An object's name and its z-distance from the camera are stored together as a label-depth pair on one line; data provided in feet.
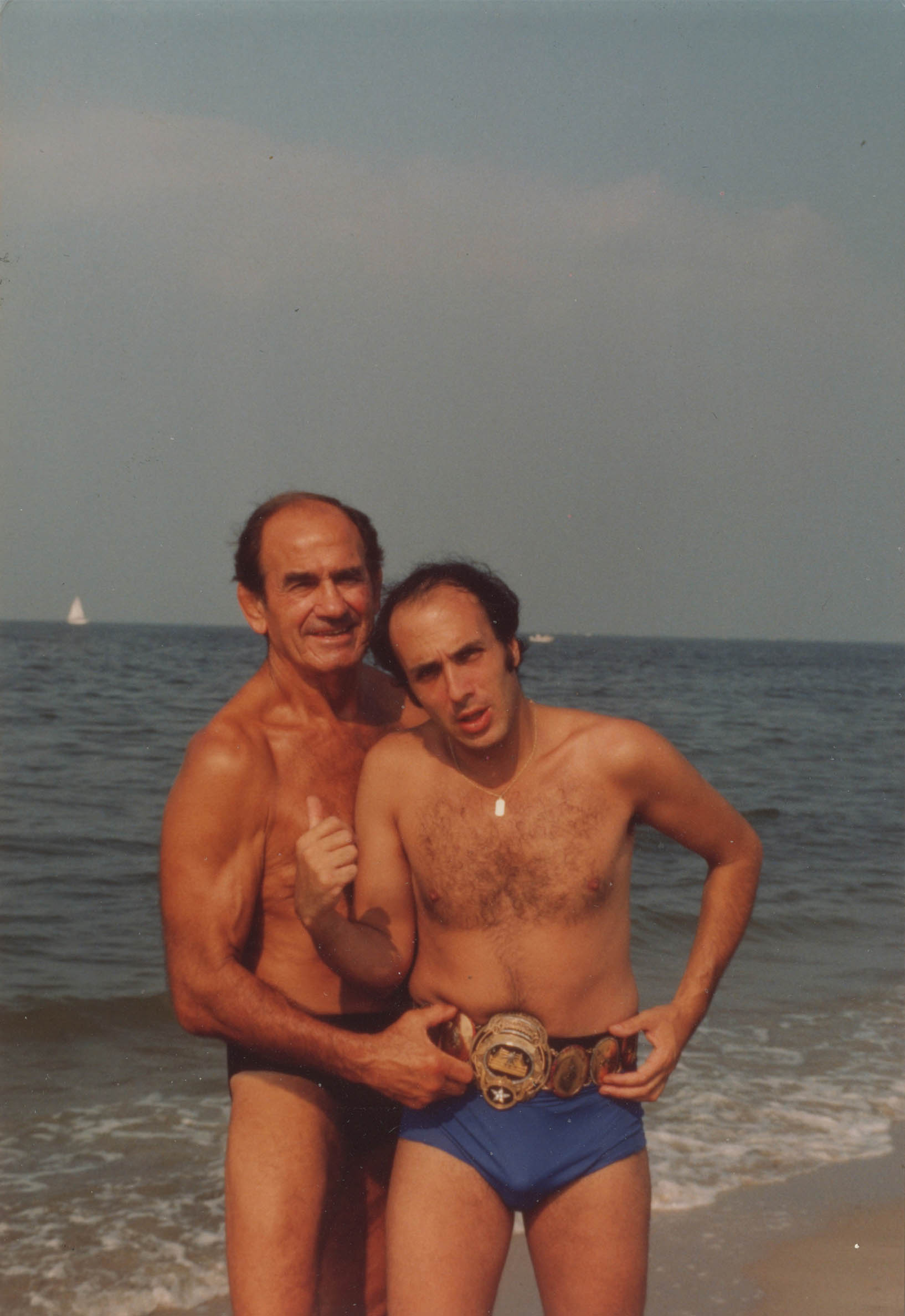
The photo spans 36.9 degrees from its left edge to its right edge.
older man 11.39
